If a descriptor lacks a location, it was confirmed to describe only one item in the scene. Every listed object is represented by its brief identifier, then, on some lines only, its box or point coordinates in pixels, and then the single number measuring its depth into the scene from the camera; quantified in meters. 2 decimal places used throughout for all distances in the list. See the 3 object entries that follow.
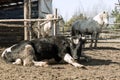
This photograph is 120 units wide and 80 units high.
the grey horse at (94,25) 15.12
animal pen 15.03
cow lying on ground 8.38
